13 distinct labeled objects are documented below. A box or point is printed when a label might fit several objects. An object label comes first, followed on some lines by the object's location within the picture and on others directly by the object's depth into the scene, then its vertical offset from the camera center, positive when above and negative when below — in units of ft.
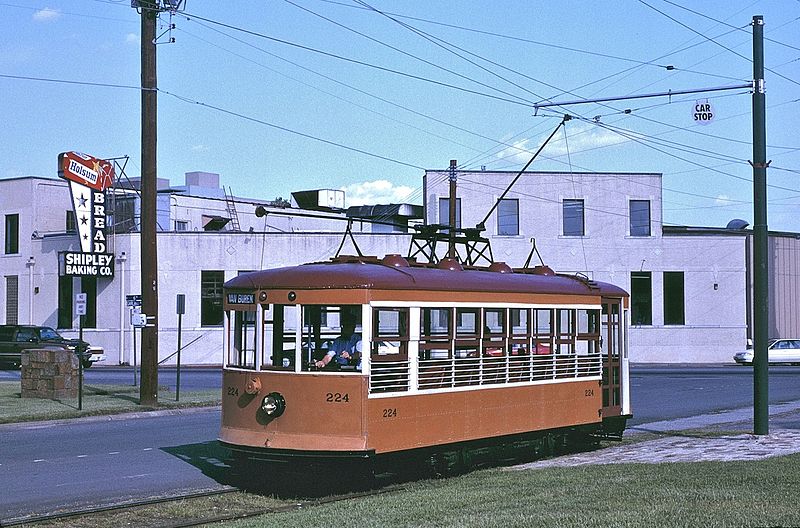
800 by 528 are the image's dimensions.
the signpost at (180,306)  91.27 -0.31
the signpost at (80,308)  82.58 -0.42
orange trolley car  43.80 -2.38
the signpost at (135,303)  96.68 -0.07
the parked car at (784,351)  182.91 -7.95
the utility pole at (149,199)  86.48 +7.68
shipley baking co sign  147.33 +12.49
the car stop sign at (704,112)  68.28 +11.06
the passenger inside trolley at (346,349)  44.83 -1.85
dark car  148.77 -4.79
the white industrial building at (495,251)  170.19 +7.56
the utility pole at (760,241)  61.41 +3.14
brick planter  92.48 -5.78
